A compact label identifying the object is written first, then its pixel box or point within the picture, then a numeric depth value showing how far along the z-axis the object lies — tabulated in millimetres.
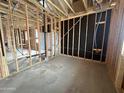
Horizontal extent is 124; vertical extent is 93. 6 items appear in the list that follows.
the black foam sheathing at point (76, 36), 3542
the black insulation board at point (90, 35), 3139
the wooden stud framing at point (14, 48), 2088
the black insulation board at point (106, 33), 2805
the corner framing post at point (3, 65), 1945
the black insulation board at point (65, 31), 3849
